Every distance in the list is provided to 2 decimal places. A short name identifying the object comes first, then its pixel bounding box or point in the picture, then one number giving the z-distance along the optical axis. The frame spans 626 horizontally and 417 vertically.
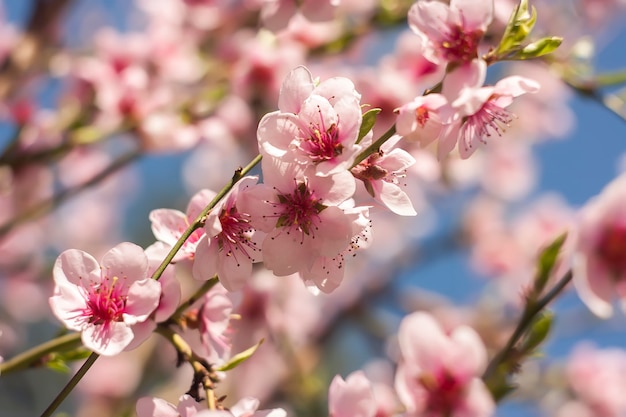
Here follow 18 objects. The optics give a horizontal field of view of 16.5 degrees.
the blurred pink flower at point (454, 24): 0.67
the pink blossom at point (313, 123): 0.65
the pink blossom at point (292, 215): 0.65
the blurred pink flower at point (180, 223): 0.67
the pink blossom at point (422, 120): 0.65
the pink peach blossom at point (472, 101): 0.65
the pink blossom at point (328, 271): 0.66
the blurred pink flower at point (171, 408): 0.64
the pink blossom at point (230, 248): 0.66
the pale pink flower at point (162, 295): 0.66
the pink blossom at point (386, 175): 0.66
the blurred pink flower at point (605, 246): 0.70
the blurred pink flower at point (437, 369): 0.70
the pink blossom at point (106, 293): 0.65
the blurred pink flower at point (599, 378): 1.17
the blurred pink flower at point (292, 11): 0.77
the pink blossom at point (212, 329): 0.68
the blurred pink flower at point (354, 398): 0.68
